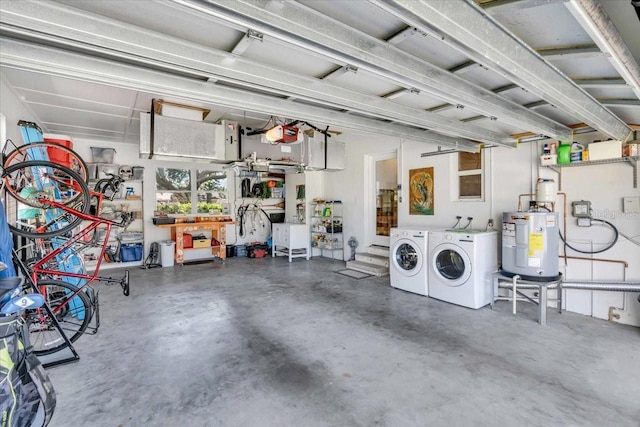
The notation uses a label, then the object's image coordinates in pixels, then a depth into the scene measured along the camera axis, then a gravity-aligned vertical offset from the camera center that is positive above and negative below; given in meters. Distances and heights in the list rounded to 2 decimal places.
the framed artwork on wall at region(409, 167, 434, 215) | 5.58 +0.31
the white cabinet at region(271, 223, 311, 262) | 7.57 -0.77
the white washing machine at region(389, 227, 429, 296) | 4.64 -0.81
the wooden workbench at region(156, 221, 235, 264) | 7.06 -0.57
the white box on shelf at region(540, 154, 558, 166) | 3.92 +0.62
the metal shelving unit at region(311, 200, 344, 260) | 7.51 -0.46
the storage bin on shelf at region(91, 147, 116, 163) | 6.73 +1.18
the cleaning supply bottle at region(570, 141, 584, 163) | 3.71 +0.67
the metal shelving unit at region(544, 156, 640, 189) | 3.42 +0.53
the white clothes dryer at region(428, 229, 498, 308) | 4.06 -0.80
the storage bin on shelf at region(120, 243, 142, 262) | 6.92 -0.96
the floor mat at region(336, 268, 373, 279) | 5.84 -1.27
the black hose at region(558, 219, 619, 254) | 3.66 -0.38
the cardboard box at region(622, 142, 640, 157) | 3.37 +0.63
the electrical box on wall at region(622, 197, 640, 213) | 3.51 +0.04
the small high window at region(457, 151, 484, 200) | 4.92 +0.53
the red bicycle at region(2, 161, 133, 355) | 2.80 -0.33
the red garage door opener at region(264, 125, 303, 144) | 4.01 +0.98
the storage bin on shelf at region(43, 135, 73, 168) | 3.89 +0.67
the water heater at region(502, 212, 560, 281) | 3.74 -0.46
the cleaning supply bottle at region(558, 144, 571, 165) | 3.81 +0.66
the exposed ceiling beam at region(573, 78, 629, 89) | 2.25 +0.93
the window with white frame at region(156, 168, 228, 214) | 7.57 +0.47
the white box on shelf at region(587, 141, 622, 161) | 3.47 +0.66
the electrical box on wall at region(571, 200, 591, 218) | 3.82 -0.02
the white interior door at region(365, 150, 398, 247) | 6.74 +0.27
